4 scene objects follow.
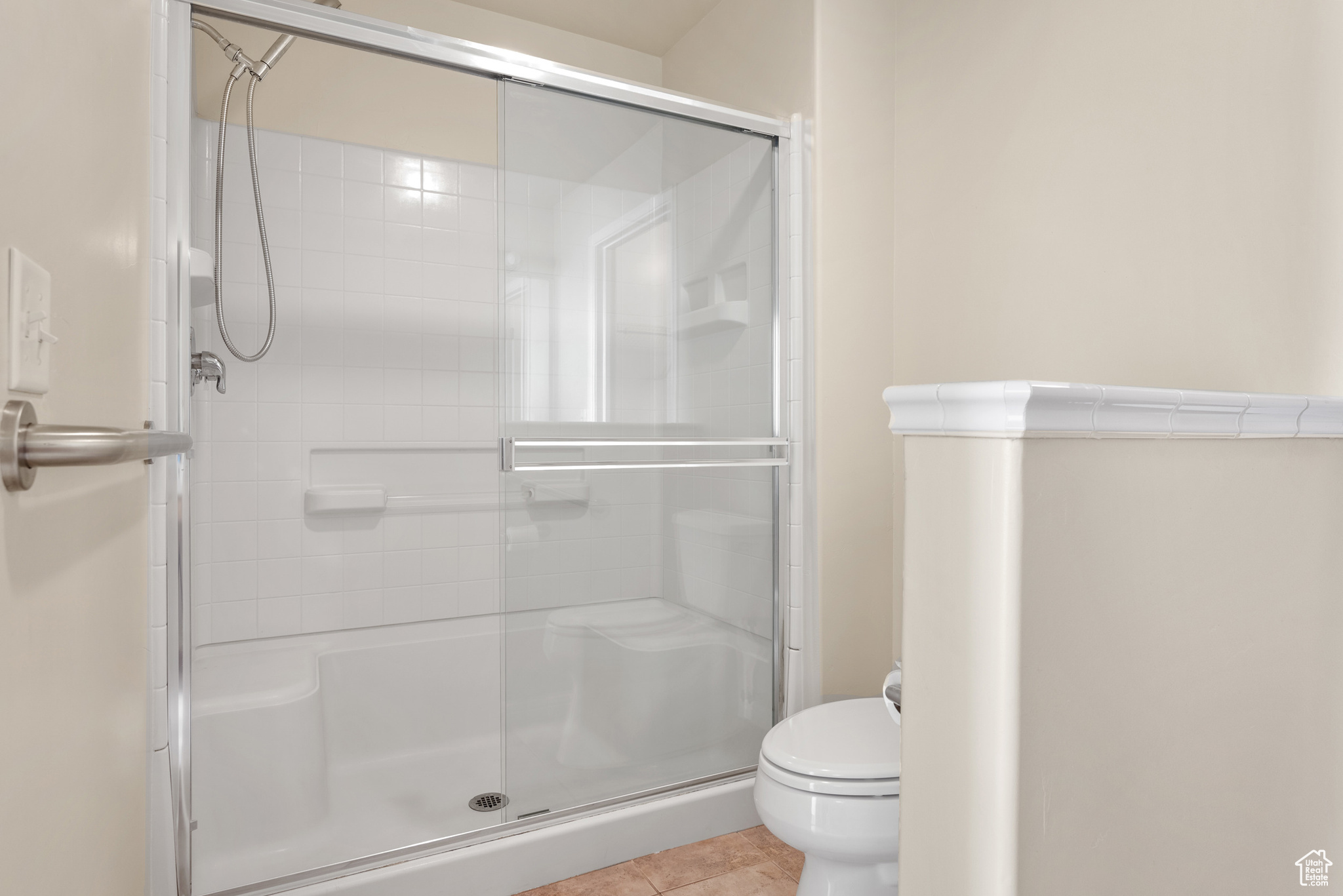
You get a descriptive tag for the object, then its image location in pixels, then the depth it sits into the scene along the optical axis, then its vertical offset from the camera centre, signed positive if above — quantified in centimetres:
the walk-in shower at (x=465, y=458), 168 -6
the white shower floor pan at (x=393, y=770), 166 -91
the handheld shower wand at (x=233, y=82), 160 +85
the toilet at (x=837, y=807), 135 -71
